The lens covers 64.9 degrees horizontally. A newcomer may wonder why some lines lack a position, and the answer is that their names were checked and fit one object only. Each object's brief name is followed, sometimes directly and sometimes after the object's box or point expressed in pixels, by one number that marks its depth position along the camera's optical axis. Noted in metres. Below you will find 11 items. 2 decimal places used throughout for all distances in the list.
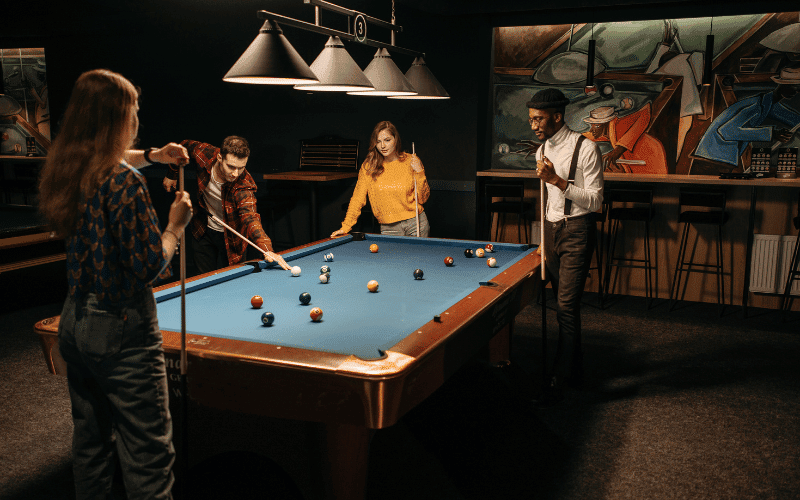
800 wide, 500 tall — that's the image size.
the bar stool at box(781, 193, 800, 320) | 5.13
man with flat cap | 3.30
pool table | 1.76
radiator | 5.29
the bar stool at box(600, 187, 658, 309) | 5.32
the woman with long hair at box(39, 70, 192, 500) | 1.64
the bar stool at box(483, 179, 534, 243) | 5.73
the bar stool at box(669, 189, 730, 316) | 5.16
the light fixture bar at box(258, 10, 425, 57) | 2.51
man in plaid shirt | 3.48
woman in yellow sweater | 4.32
